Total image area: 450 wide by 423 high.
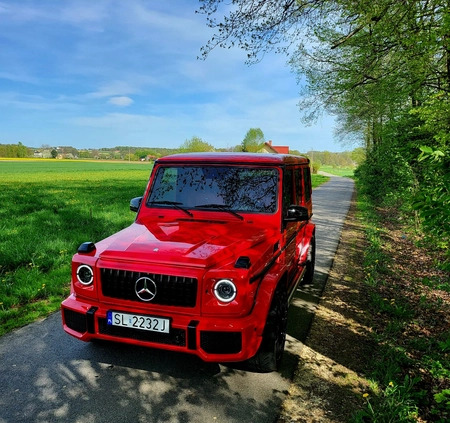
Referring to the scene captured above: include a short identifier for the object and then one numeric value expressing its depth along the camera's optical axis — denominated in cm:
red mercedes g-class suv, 266
